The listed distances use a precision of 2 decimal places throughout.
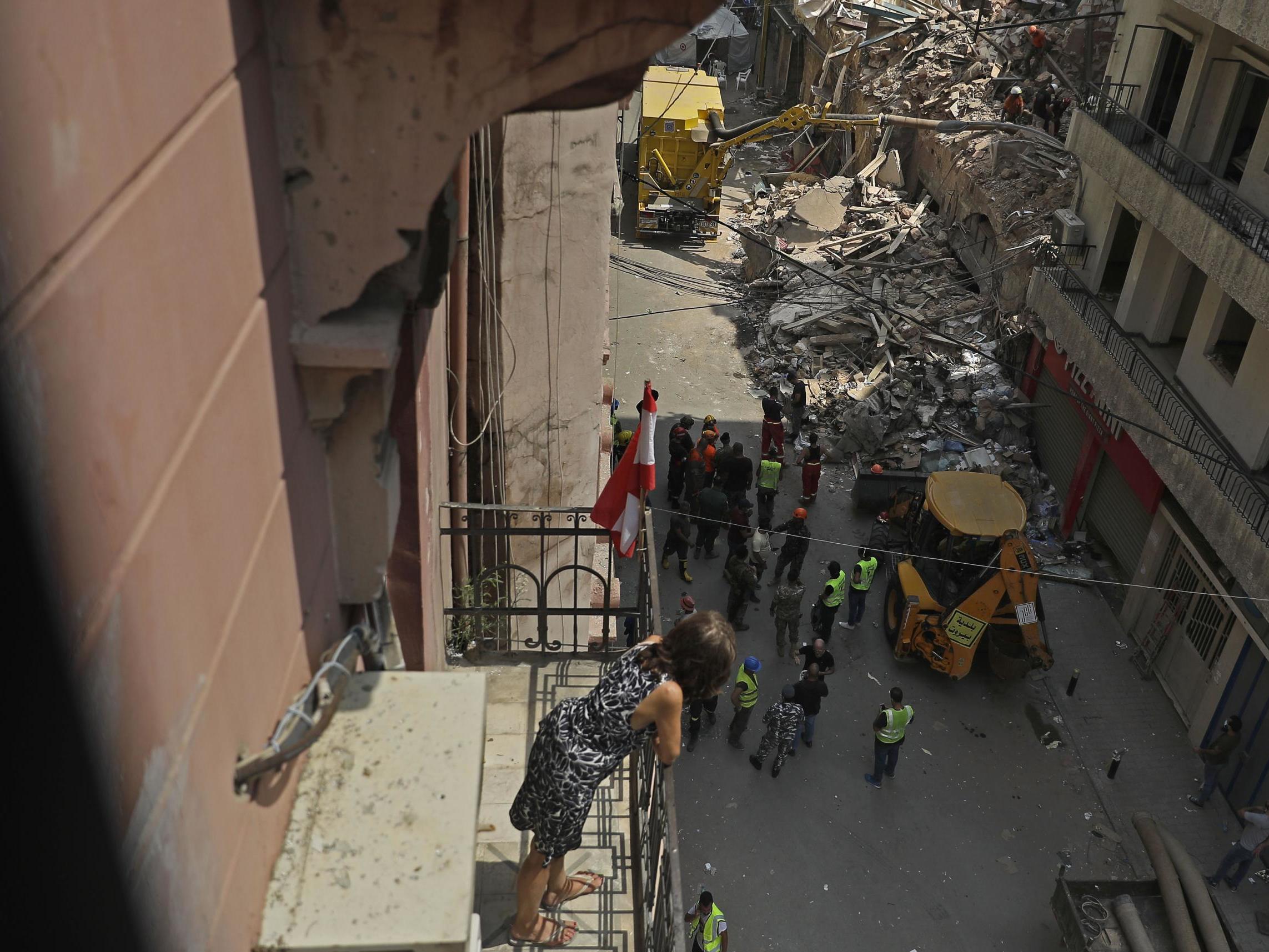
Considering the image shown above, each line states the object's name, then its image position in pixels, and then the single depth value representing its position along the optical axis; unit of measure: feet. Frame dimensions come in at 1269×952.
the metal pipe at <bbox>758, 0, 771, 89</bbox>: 124.77
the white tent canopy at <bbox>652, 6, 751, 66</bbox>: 109.50
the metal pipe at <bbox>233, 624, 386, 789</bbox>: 8.39
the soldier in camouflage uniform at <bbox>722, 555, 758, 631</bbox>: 44.75
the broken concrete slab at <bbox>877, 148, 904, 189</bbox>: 84.64
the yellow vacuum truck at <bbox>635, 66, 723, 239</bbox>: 81.92
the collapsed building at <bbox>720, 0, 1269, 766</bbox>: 42.04
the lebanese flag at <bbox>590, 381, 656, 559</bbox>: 24.72
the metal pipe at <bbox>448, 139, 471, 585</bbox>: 25.23
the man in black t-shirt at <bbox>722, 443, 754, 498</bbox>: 51.01
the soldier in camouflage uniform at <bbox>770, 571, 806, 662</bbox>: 43.57
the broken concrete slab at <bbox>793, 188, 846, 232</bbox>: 80.18
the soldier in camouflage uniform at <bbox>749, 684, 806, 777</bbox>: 37.70
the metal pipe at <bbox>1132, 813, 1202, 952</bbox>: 30.30
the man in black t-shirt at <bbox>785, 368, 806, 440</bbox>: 60.64
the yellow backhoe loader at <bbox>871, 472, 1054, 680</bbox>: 41.45
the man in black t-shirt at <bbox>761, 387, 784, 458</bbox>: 54.65
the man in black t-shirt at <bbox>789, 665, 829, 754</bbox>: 38.04
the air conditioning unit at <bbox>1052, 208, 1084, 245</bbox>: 57.31
